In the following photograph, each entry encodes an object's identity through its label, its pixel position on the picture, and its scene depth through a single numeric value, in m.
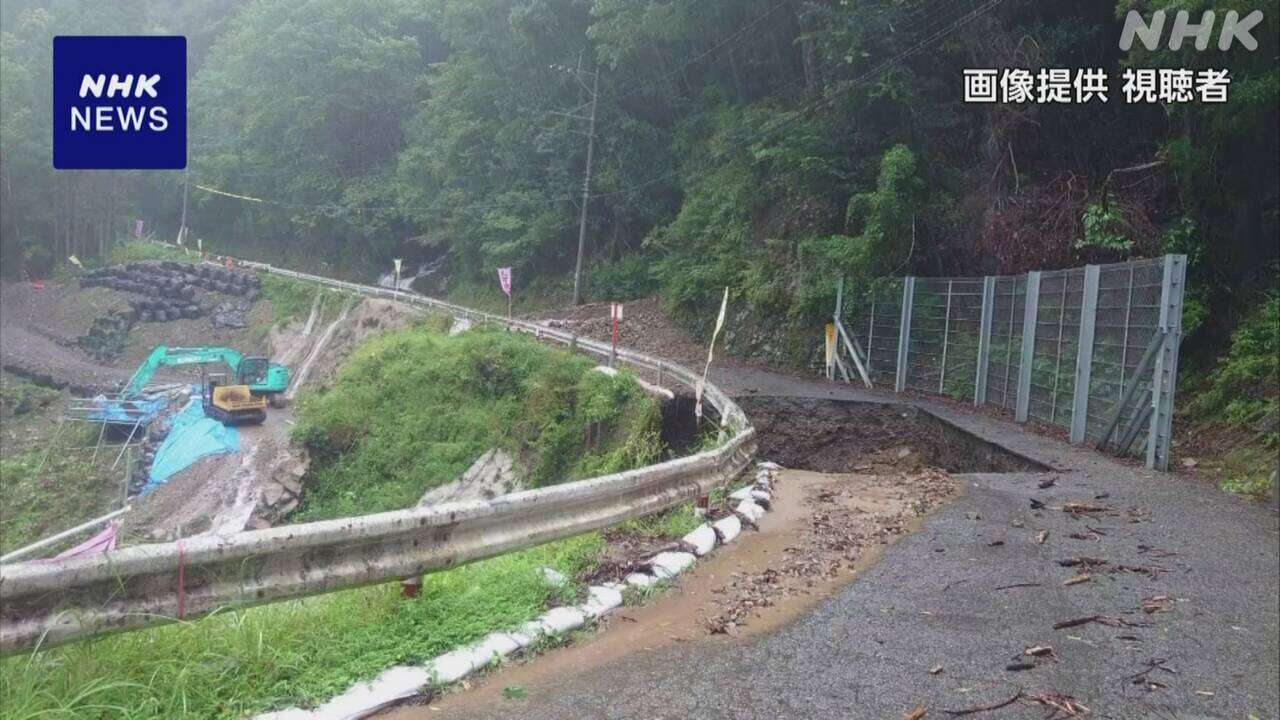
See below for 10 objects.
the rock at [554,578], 4.86
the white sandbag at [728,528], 6.55
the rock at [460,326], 28.02
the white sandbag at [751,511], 7.16
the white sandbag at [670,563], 5.40
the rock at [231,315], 38.50
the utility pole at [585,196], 33.38
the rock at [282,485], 21.77
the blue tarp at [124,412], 26.39
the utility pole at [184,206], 51.12
